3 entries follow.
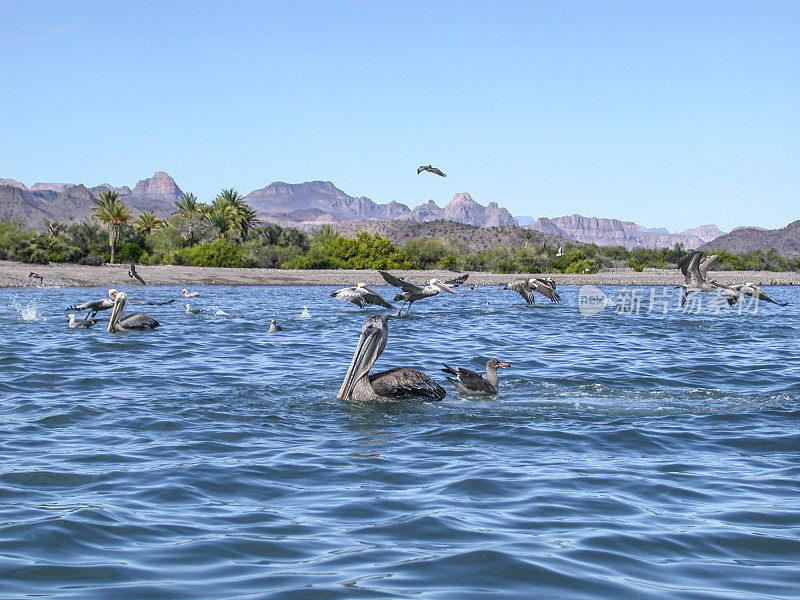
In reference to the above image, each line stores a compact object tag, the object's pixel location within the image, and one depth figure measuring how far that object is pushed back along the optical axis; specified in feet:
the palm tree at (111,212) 262.88
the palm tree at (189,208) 318.04
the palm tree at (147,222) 312.91
